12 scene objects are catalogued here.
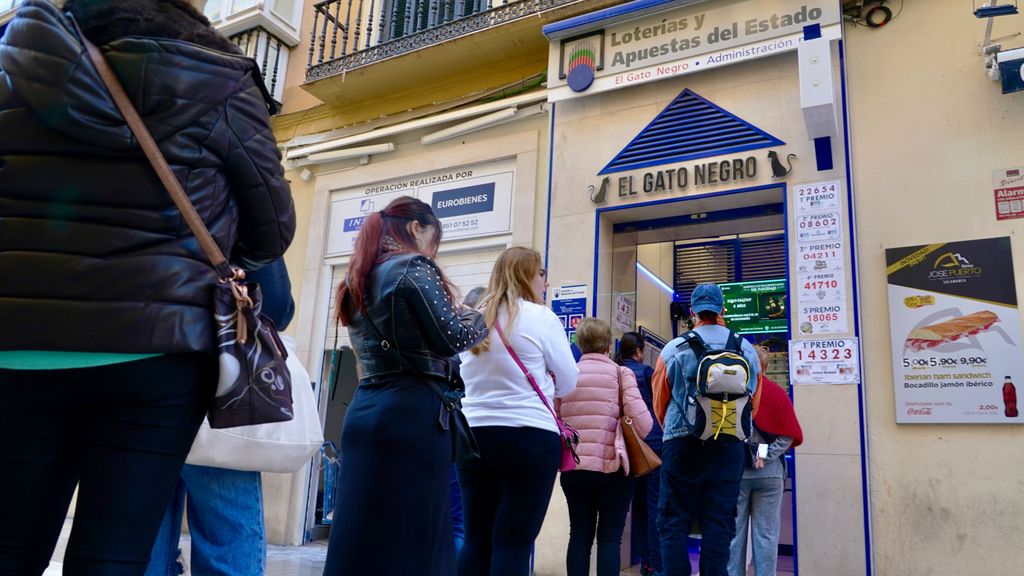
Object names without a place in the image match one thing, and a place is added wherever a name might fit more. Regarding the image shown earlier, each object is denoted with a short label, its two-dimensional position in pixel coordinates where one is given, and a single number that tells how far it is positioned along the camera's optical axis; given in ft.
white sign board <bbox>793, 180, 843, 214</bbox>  19.98
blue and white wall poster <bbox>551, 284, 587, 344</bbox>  23.06
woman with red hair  8.34
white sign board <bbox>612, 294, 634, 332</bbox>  23.93
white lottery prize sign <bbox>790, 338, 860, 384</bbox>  18.78
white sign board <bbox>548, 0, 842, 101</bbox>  21.47
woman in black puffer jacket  4.88
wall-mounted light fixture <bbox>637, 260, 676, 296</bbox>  25.51
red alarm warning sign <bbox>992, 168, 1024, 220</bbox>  17.92
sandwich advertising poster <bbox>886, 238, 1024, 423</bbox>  17.33
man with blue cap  13.51
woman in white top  10.37
